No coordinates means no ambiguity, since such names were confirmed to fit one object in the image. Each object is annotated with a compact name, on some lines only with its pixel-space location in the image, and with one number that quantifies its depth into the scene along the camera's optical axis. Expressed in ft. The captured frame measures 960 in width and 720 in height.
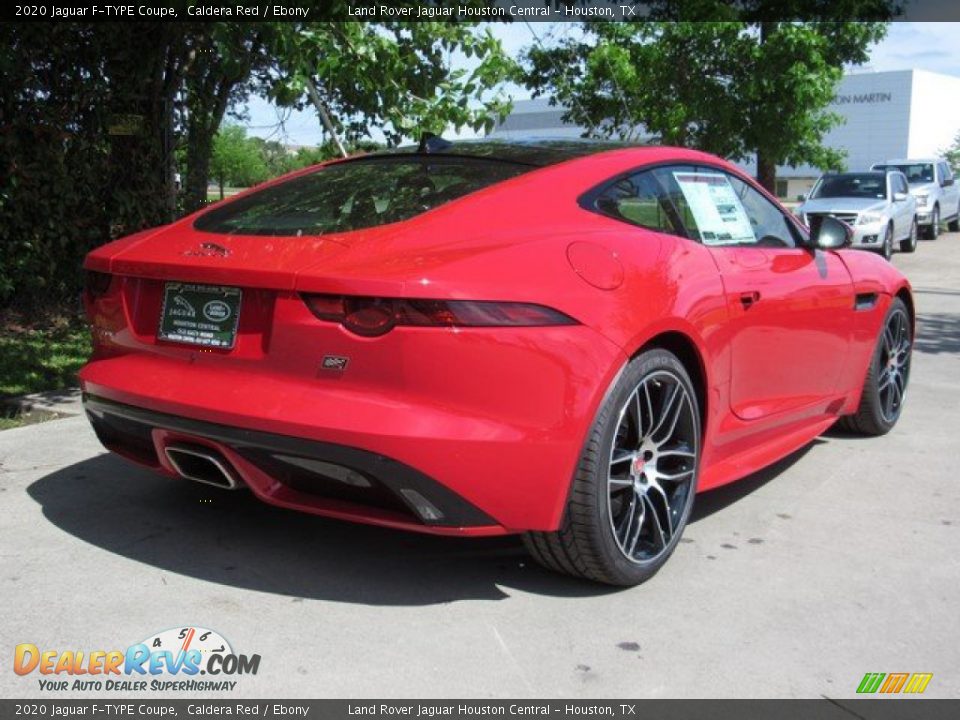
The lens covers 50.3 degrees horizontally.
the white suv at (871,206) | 58.49
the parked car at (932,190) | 74.02
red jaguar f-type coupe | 9.73
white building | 247.50
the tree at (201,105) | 30.25
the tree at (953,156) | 188.86
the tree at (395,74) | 20.86
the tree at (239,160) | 117.08
